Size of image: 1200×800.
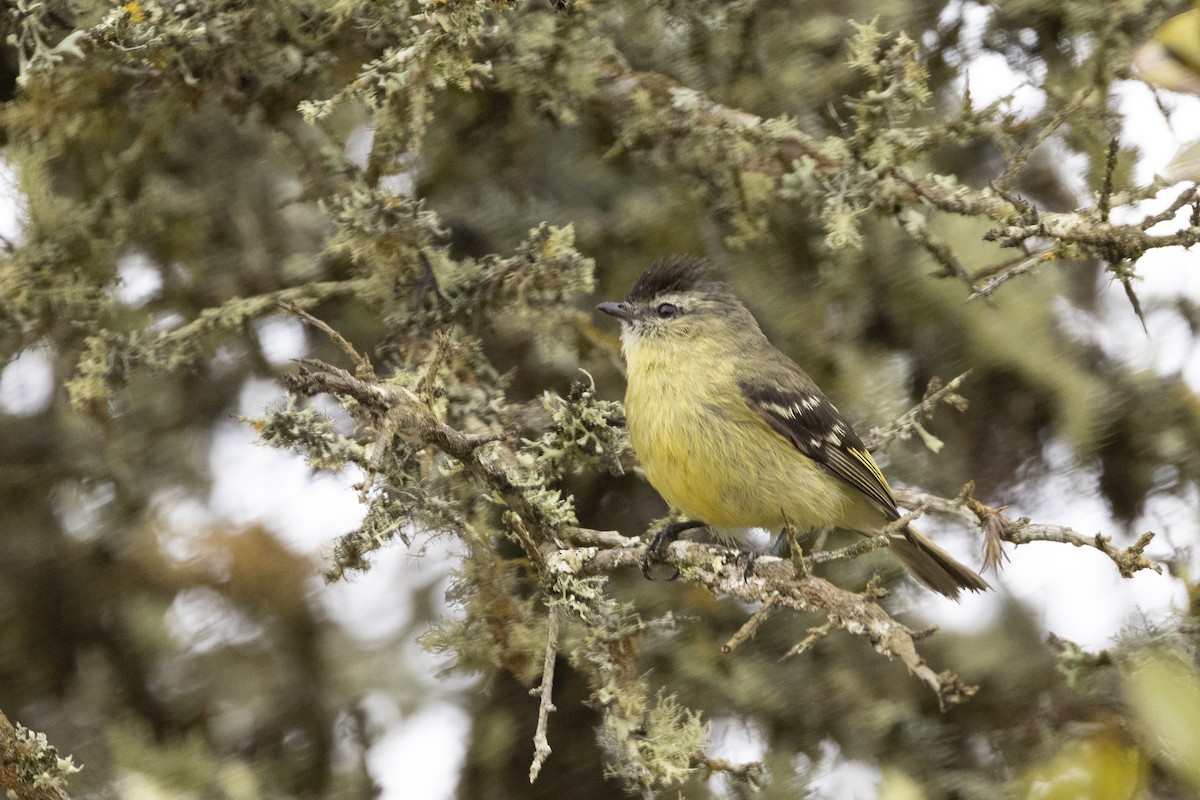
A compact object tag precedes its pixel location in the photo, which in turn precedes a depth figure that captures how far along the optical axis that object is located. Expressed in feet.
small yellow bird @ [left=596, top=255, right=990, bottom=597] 22.86
